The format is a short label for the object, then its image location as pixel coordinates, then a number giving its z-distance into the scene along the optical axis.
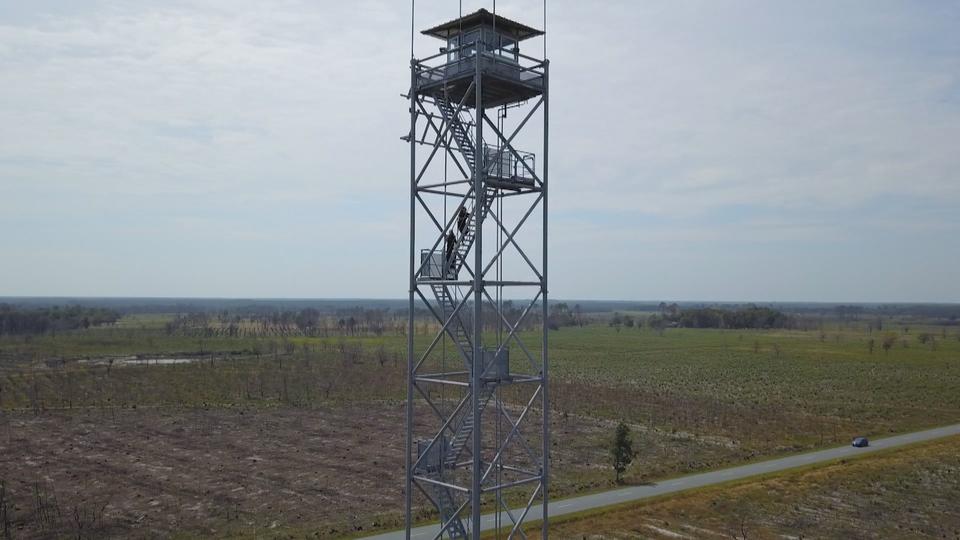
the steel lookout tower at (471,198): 21.61
